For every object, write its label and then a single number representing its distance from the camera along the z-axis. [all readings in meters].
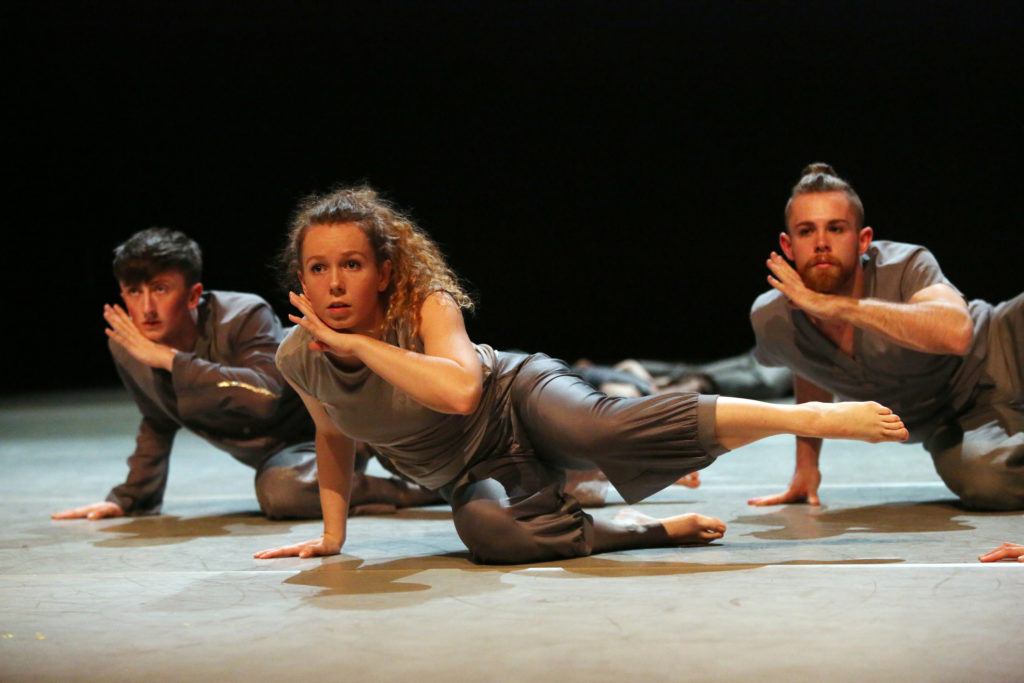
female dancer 5.93
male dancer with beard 6.32
